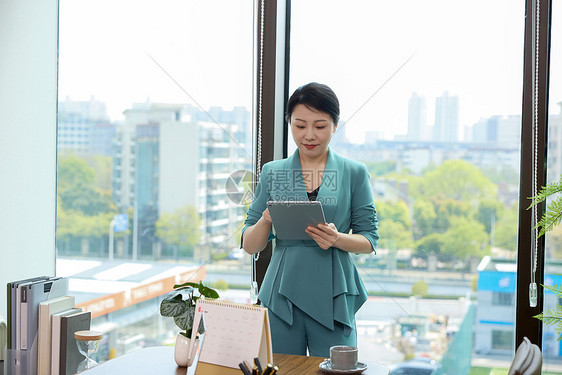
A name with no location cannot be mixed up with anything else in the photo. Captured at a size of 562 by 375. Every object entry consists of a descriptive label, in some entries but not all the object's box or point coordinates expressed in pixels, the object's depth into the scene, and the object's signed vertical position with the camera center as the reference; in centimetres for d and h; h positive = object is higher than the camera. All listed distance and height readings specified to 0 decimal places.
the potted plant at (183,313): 186 -38
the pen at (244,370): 151 -45
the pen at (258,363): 150 -43
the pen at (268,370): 149 -44
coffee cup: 176 -49
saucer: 174 -51
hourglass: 202 -53
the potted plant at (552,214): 197 -8
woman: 225 -20
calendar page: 167 -40
